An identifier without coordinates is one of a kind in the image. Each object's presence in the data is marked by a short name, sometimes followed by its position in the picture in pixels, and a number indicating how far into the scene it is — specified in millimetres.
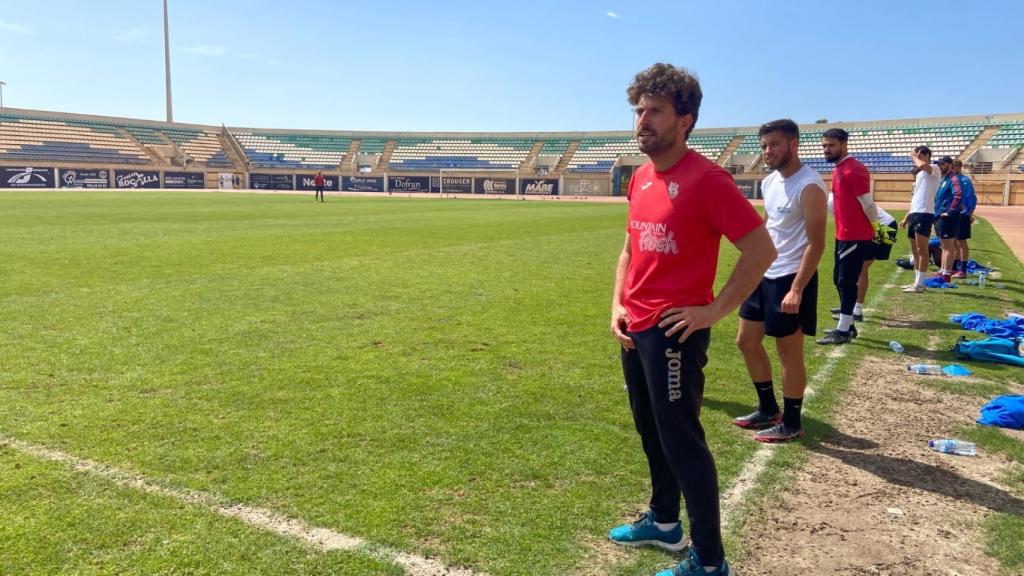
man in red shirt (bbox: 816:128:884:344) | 7109
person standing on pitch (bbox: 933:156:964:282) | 11352
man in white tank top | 4488
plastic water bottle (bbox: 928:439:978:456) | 4414
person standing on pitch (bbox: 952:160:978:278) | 11493
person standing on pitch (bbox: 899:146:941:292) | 10891
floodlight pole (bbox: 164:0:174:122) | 81000
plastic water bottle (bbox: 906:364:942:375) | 6344
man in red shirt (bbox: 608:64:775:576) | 2588
